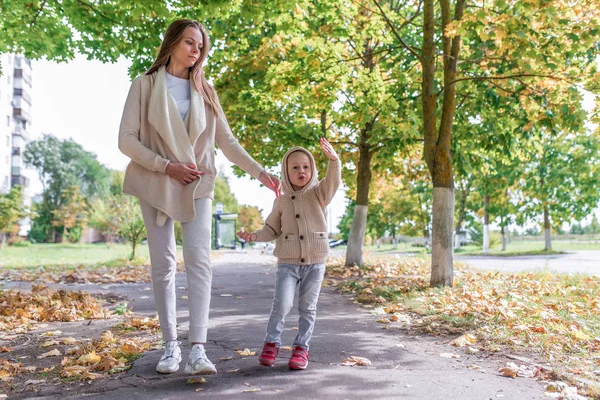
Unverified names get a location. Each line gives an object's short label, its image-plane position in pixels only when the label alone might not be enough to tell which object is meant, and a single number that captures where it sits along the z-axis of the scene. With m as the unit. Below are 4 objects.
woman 3.96
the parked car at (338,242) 78.31
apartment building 62.34
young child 4.29
